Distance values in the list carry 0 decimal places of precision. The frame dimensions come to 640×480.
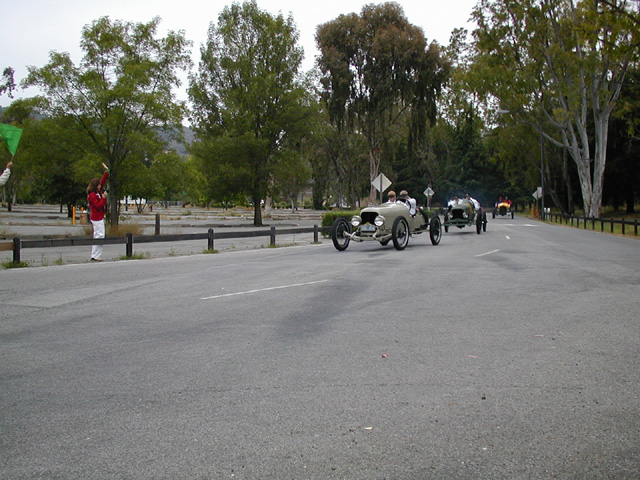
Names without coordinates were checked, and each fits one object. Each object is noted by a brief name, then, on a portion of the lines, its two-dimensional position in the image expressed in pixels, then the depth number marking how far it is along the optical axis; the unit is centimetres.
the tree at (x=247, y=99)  4119
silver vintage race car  1759
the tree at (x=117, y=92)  2736
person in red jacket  1516
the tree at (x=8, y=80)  3508
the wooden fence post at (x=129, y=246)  1615
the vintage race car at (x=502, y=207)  6169
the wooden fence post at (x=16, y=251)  1348
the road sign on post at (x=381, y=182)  3056
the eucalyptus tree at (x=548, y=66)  3588
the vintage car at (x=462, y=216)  2769
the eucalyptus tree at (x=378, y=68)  4406
